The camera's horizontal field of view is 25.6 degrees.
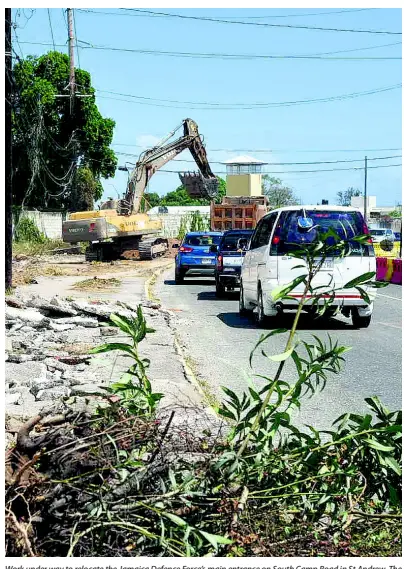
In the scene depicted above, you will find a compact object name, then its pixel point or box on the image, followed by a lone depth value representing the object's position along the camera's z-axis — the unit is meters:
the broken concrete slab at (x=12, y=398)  7.34
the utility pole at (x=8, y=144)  17.02
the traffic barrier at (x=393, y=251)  42.72
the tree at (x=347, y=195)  95.24
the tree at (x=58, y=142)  46.16
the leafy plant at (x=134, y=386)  4.10
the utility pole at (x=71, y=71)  45.28
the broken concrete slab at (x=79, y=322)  13.92
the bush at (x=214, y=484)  3.64
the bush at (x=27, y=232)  47.72
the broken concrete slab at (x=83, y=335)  12.25
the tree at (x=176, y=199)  158.00
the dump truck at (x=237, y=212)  45.25
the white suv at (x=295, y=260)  14.54
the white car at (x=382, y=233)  67.88
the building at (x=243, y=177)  64.81
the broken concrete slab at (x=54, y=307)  15.14
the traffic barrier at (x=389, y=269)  28.83
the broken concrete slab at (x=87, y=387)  8.03
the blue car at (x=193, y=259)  27.34
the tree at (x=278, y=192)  102.81
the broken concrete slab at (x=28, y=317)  13.61
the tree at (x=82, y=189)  57.66
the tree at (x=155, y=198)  164.12
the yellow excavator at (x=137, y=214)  37.97
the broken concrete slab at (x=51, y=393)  7.50
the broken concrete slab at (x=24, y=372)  8.55
